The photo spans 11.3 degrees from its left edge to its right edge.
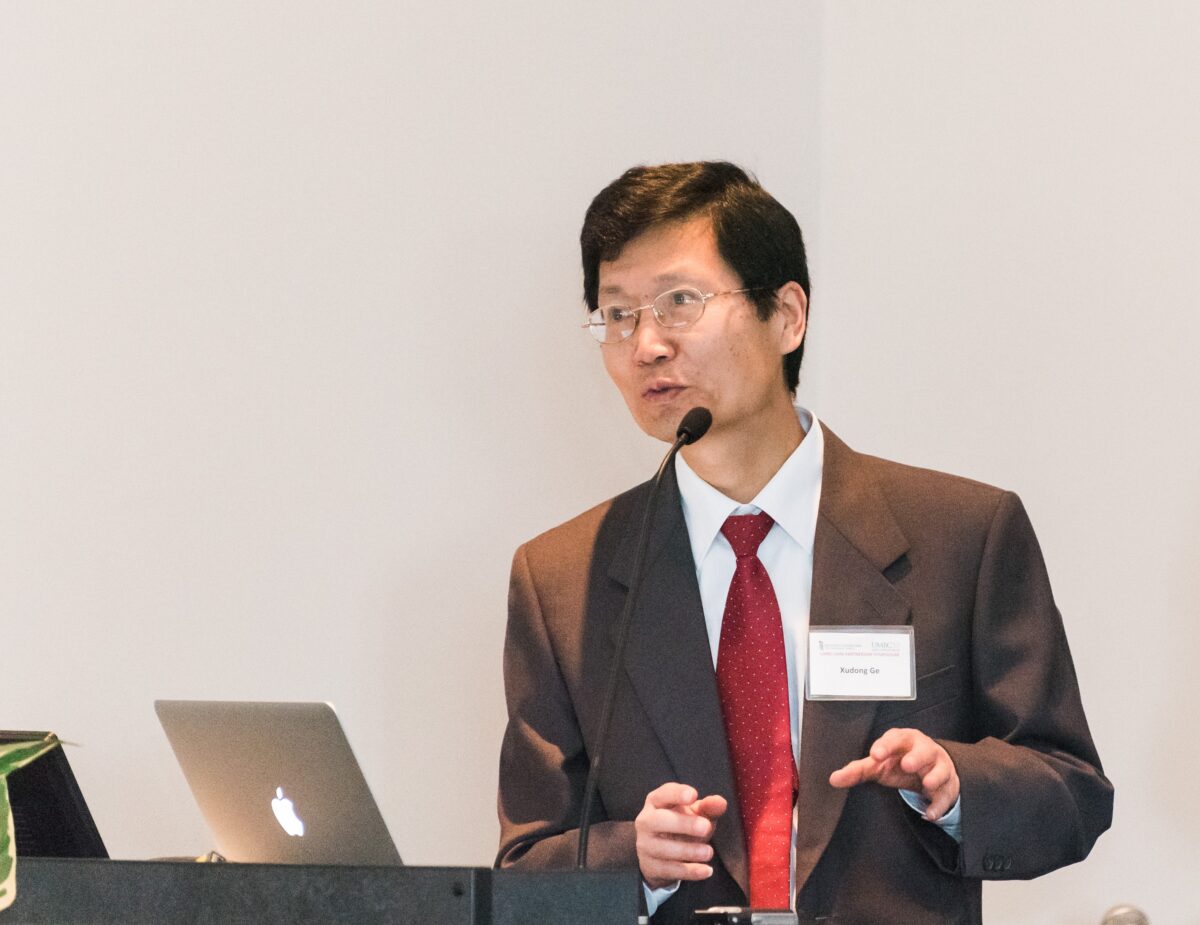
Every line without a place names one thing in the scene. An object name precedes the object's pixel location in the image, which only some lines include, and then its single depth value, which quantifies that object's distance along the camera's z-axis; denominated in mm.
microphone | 5482
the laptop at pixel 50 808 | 5328
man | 5562
